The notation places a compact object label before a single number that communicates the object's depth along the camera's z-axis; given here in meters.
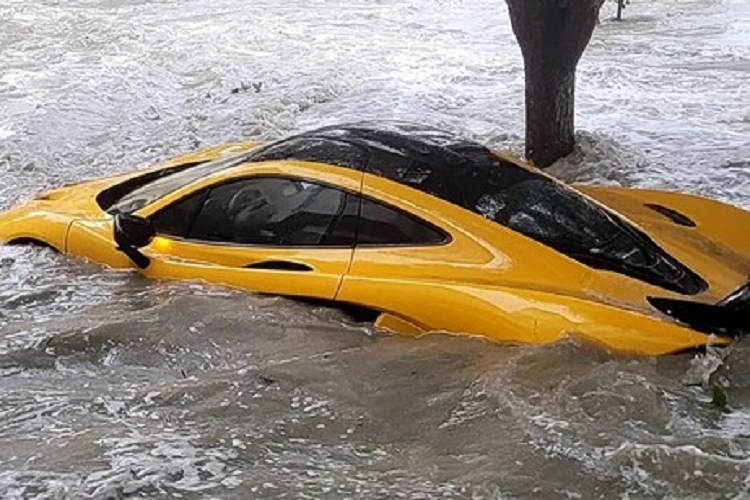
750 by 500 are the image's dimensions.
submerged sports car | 8.83
